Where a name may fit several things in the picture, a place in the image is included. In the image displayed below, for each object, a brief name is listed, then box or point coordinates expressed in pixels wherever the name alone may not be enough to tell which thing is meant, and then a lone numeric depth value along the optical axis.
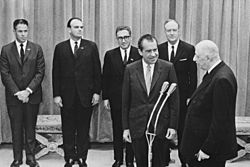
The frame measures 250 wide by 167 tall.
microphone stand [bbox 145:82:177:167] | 3.12
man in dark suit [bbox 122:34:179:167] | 3.59
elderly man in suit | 3.02
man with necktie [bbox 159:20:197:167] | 4.80
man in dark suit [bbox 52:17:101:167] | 4.72
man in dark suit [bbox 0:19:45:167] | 4.73
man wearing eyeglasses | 4.80
